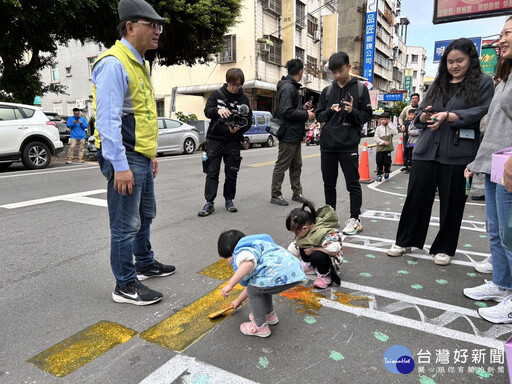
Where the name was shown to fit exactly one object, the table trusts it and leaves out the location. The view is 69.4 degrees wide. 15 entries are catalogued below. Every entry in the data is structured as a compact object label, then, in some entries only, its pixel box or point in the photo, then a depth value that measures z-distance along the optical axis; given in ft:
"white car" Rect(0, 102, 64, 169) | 29.41
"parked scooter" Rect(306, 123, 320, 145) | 69.82
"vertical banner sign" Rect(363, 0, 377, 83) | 102.73
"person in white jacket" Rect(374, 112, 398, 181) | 27.22
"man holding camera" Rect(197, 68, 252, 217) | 16.07
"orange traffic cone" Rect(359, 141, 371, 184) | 27.04
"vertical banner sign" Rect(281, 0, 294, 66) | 84.94
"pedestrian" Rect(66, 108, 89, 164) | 38.60
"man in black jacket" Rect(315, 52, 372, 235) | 13.50
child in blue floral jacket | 7.11
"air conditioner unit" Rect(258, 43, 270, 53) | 77.82
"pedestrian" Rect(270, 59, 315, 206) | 17.16
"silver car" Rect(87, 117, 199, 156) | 45.01
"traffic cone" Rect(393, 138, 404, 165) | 38.49
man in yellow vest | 7.47
